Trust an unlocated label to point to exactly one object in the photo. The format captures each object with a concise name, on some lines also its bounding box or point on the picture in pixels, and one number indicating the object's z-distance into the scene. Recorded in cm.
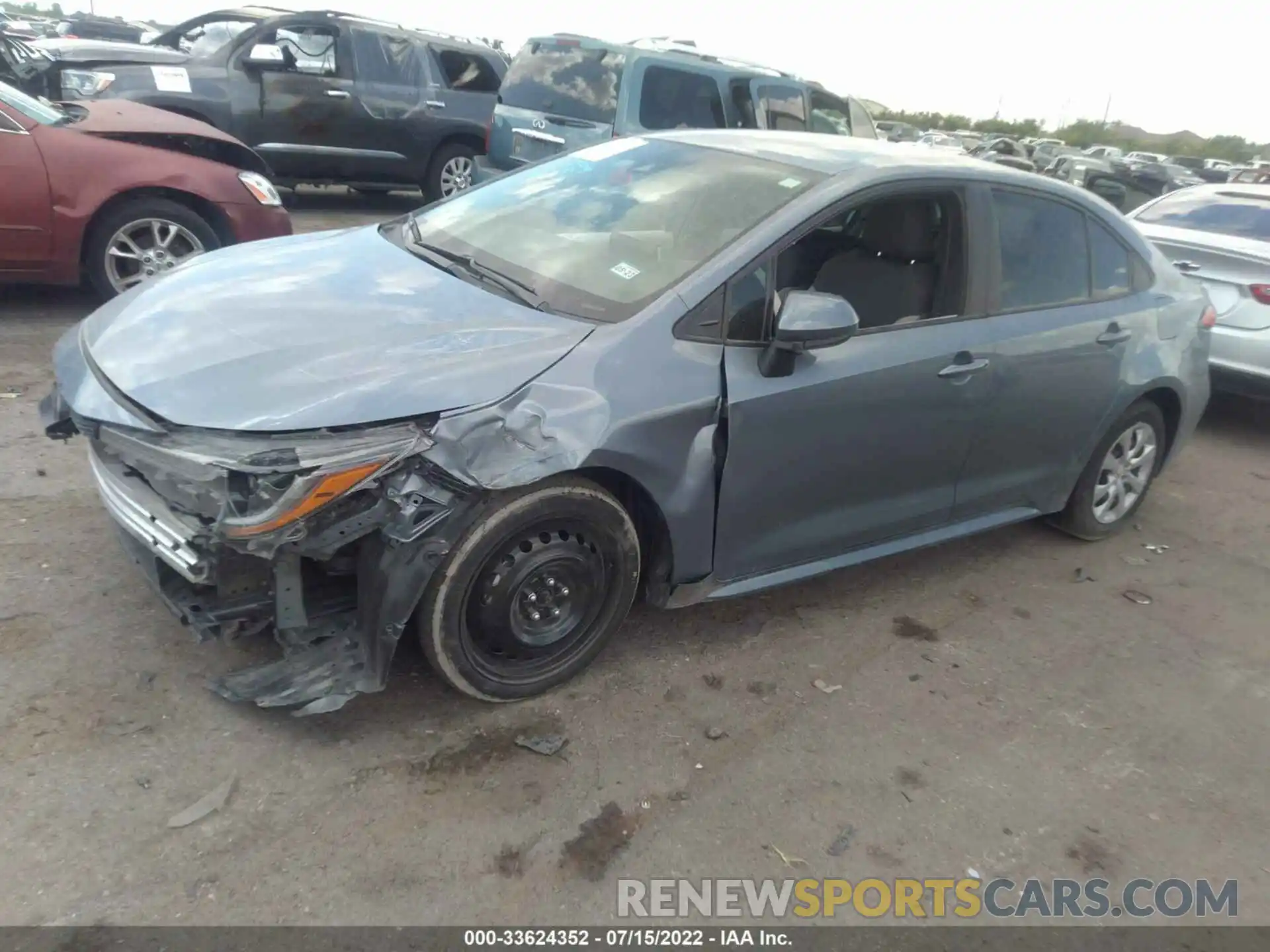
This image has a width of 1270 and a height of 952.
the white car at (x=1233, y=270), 639
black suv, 933
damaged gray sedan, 266
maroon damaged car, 560
